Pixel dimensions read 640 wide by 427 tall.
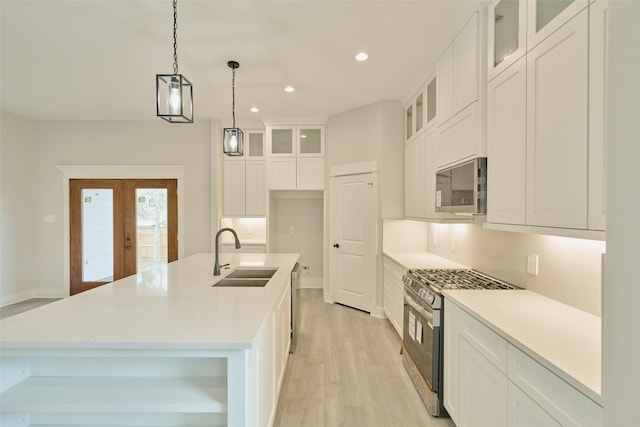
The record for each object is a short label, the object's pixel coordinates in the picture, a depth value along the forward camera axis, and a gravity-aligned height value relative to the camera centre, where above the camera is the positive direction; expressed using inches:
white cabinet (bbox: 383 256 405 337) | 125.3 -38.8
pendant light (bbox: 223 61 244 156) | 120.4 +28.9
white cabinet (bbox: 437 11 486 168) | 82.4 +35.2
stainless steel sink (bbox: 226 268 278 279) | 105.0 -22.8
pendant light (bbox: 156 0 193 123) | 72.4 +28.1
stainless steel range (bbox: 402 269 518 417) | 80.2 -33.8
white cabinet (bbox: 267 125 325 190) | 192.2 +34.7
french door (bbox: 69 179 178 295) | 198.1 -12.4
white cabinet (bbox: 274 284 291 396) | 78.8 -38.0
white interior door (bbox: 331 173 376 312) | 163.2 -17.6
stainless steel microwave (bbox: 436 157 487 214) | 80.3 +6.8
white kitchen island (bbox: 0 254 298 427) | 46.0 -27.6
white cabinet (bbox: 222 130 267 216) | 202.2 +17.8
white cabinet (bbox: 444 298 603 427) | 40.9 -30.8
